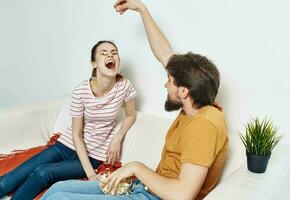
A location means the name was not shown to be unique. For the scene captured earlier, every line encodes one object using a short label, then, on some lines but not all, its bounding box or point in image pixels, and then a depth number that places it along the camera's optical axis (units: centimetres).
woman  188
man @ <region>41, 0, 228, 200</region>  134
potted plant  146
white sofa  138
